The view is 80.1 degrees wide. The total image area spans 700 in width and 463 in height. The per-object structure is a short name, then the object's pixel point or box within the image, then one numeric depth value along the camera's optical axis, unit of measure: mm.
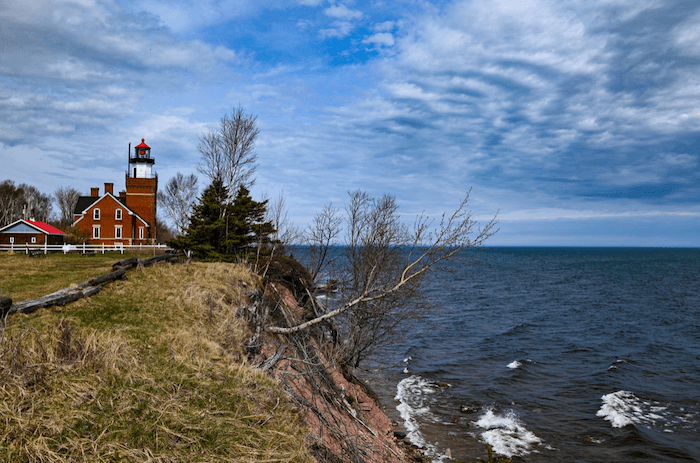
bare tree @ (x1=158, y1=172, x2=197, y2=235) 49188
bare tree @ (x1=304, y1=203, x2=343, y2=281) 19188
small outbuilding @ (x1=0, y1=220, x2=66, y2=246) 41375
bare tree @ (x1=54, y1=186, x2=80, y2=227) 84562
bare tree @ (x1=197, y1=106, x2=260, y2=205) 28156
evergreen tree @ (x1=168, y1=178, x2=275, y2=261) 21453
